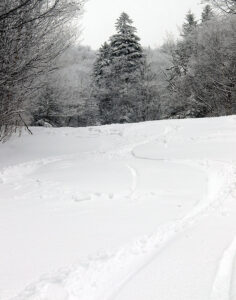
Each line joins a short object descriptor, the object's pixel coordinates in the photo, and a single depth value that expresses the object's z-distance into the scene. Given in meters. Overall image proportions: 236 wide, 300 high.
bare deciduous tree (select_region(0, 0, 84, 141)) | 8.00
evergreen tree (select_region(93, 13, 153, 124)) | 29.48
